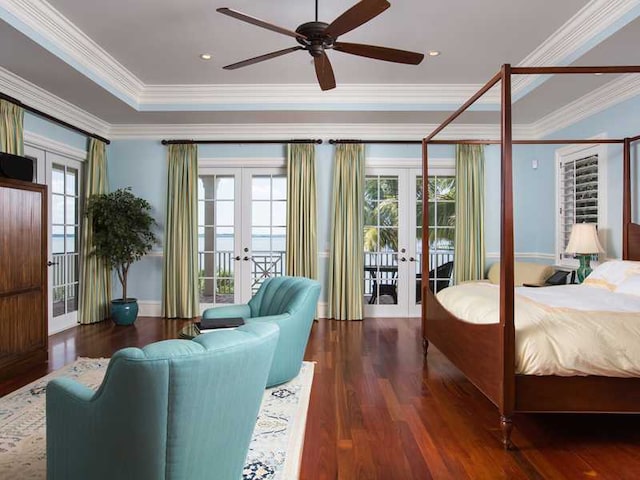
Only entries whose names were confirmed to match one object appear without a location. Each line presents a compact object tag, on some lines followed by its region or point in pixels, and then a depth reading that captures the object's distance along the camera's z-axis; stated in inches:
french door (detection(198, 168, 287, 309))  245.9
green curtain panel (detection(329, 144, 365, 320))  235.5
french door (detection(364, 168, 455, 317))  243.8
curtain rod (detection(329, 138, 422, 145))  236.2
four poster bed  95.0
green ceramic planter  219.5
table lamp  171.5
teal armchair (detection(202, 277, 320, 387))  128.8
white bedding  92.7
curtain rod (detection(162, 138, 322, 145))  238.7
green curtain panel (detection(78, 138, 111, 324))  222.2
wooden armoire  140.1
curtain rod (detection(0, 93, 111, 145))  164.2
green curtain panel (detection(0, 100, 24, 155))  161.6
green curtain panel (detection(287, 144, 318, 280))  235.9
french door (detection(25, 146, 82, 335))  200.4
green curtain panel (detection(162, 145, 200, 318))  237.3
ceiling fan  101.6
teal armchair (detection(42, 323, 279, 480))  56.0
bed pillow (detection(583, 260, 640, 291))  139.9
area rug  86.7
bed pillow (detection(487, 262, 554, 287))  203.3
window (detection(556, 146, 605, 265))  187.2
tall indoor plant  215.3
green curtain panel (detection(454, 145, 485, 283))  234.2
